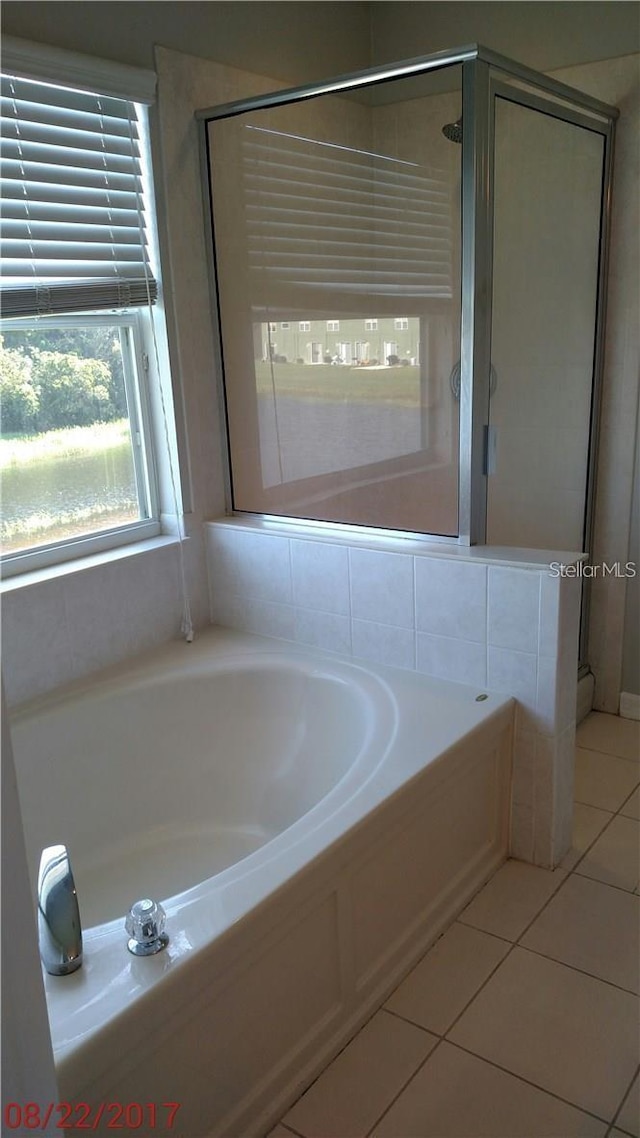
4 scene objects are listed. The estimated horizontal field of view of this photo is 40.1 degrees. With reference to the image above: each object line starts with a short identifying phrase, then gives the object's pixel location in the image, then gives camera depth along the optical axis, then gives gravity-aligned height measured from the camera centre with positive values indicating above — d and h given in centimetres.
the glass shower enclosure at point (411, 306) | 243 +0
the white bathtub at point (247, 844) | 145 -115
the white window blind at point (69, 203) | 220 +30
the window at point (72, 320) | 223 +1
